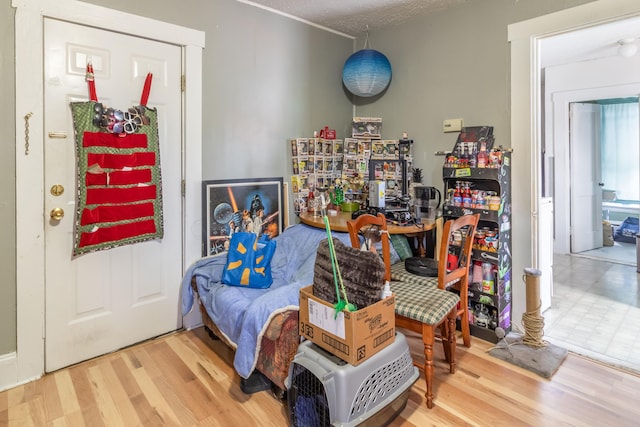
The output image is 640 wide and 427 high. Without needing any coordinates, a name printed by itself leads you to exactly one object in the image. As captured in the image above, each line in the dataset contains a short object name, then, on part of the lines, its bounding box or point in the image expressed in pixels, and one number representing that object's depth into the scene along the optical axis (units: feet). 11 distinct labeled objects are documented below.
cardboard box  4.60
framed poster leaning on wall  8.72
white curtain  17.15
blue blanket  5.90
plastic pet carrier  4.55
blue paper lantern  10.06
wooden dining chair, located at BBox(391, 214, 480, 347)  6.43
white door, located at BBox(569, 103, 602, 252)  15.31
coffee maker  9.34
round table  7.75
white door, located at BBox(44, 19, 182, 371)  6.73
